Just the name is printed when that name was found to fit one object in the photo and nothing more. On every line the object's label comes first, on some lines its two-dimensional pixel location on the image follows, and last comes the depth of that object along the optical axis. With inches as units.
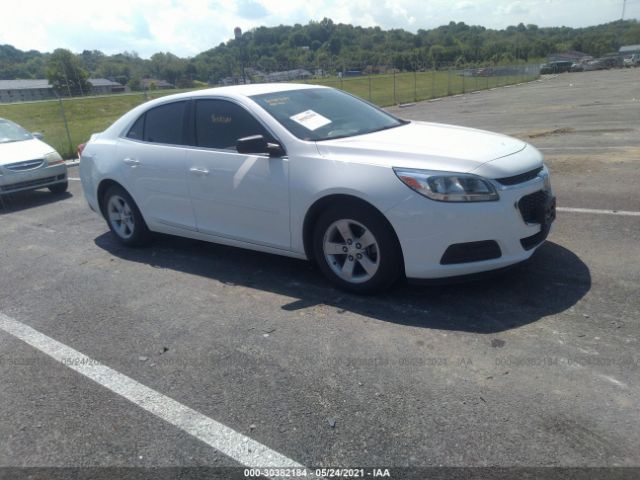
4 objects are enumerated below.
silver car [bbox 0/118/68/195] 348.2
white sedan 146.1
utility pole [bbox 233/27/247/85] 712.5
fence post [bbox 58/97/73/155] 589.9
